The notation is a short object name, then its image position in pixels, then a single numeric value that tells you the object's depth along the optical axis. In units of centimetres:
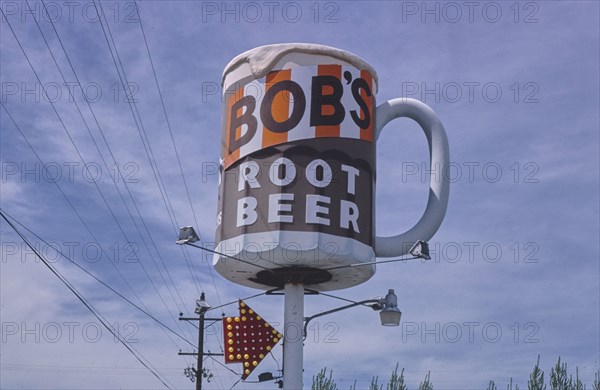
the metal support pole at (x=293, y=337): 2250
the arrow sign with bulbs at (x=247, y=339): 2267
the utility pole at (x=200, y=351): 4013
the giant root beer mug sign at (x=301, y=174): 2178
